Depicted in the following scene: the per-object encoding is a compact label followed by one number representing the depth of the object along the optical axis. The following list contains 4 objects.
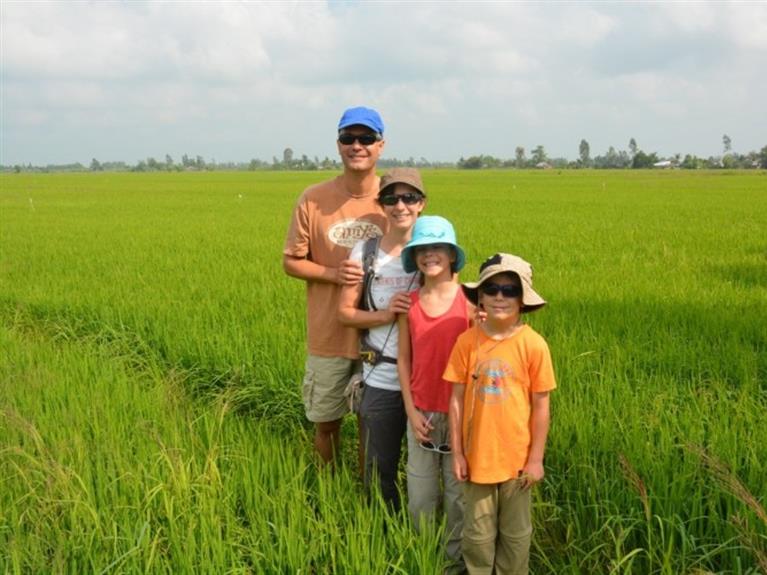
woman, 2.34
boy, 2.04
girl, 2.21
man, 2.53
